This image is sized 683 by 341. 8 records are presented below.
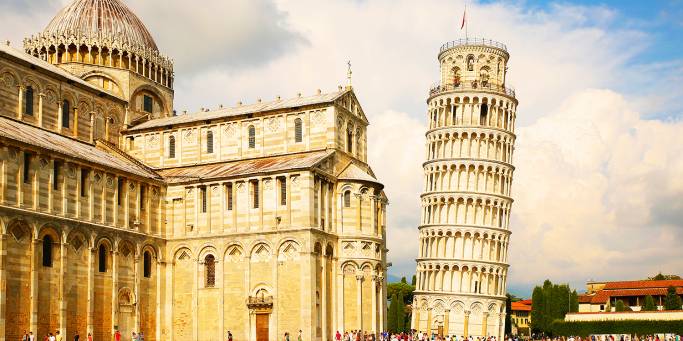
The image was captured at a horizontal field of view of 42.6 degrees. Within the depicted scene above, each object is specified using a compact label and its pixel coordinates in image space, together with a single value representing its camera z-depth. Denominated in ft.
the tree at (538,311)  312.71
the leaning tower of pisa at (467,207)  283.18
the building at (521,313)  498.69
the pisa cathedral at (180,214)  161.27
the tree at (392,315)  321.73
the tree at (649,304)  306.70
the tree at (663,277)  448.24
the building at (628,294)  354.74
